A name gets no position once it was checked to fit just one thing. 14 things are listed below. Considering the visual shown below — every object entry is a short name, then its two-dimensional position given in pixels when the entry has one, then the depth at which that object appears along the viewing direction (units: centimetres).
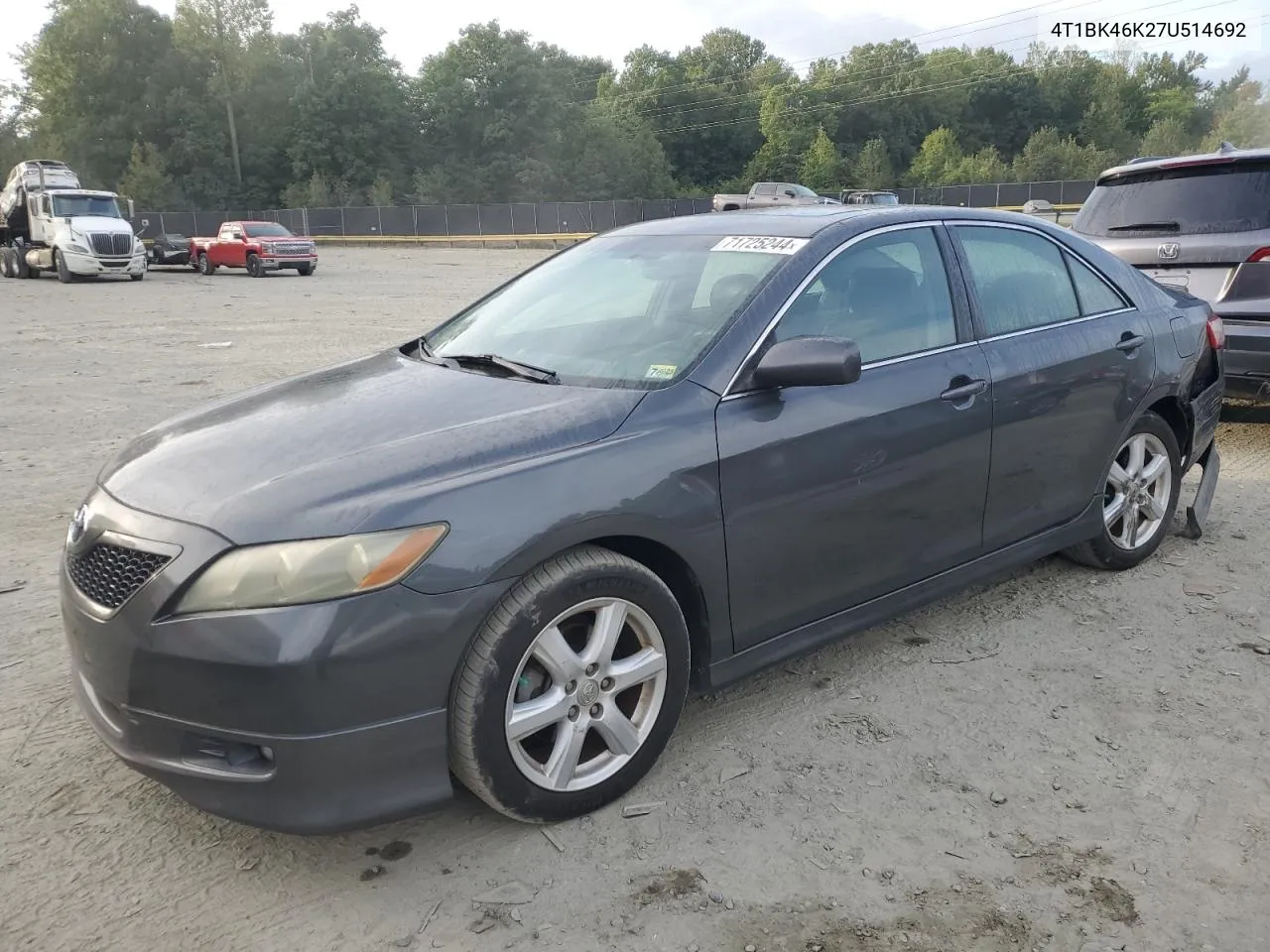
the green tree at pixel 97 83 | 6619
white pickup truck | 3381
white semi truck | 2656
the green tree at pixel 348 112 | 6875
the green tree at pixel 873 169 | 7875
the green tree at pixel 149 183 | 6244
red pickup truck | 2881
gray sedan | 245
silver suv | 634
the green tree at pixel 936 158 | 7938
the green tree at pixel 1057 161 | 7312
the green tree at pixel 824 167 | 8050
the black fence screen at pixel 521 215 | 4825
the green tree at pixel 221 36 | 6881
